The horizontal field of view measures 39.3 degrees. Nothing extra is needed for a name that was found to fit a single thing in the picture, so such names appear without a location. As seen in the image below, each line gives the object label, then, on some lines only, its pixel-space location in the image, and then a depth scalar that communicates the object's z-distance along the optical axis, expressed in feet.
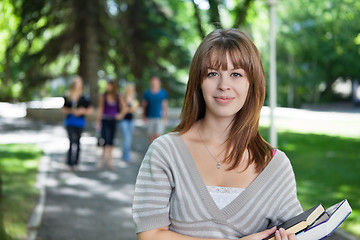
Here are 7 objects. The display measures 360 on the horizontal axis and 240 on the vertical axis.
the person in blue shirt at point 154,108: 41.19
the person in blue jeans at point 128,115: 39.06
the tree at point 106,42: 76.38
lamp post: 29.91
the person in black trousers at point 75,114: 34.73
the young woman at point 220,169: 6.53
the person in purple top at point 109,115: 36.76
